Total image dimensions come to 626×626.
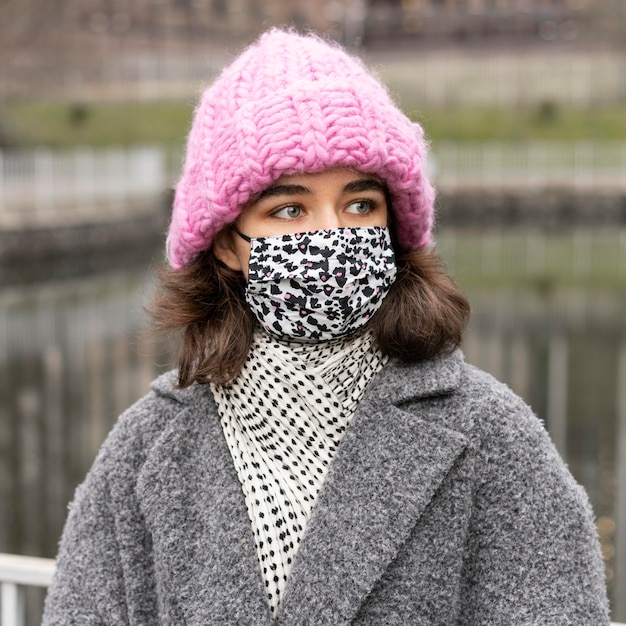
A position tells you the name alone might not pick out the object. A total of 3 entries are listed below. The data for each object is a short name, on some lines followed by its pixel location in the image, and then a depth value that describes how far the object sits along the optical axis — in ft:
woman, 4.95
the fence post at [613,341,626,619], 17.64
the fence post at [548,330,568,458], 26.73
